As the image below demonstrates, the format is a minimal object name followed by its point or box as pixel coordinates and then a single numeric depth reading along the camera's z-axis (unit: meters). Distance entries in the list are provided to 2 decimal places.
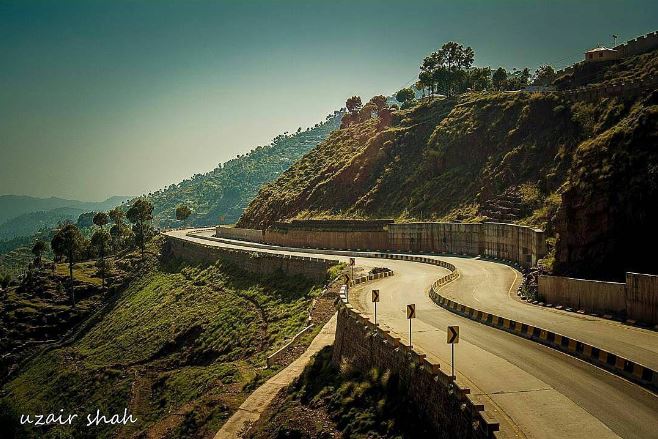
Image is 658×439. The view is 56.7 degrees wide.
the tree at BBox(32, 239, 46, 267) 116.12
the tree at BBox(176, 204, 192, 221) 137.62
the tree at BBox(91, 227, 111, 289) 94.03
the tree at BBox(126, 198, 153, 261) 111.12
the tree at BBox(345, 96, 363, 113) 143.50
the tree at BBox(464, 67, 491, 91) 107.35
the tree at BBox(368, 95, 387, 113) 144.51
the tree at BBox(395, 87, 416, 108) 137.38
